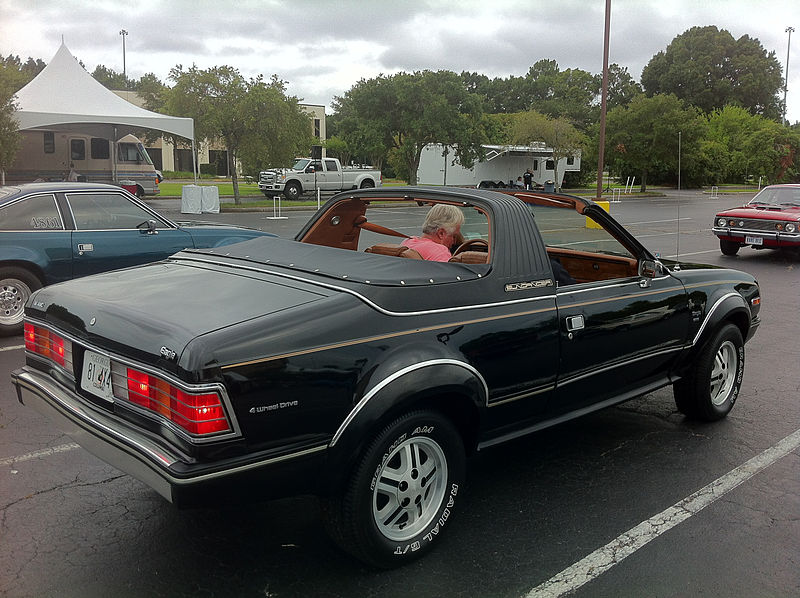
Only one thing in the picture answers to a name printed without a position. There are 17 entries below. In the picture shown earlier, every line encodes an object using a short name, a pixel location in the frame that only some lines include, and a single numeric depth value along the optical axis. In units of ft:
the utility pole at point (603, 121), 77.20
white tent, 70.38
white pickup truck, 109.60
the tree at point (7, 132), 69.05
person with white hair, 13.55
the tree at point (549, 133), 149.07
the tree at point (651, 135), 158.20
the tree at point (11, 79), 72.49
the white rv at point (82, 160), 91.56
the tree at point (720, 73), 286.66
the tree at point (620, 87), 287.07
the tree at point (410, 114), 118.21
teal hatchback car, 24.11
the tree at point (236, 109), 88.12
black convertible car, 8.66
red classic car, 47.44
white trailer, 152.56
